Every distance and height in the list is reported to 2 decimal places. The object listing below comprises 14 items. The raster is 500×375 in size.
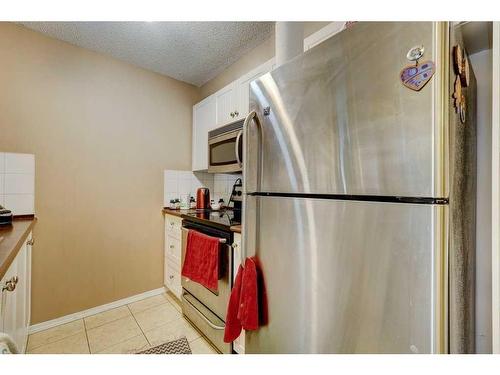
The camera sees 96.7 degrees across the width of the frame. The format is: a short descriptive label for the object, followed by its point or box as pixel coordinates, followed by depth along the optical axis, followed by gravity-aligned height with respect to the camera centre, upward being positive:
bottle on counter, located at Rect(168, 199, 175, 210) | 2.37 -0.17
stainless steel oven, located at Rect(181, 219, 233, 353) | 1.36 -0.77
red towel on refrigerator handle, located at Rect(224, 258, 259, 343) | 0.92 -0.46
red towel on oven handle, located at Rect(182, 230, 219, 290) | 1.39 -0.48
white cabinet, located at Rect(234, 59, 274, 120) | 1.66 +0.81
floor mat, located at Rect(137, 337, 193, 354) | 1.47 -1.09
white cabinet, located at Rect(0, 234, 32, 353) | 0.88 -0.55
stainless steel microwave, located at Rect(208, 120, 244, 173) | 1.77 +0.35
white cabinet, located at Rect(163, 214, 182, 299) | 2.02 -0.65
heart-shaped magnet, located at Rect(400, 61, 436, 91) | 0.52 +0.28
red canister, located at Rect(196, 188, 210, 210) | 2.34 -0.11
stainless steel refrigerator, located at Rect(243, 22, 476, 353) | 0.52 -0.03
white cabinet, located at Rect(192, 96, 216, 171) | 2.24 +0.64
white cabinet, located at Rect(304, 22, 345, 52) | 1.22 +0.90
